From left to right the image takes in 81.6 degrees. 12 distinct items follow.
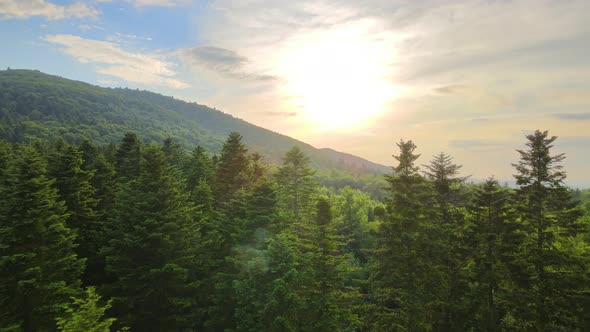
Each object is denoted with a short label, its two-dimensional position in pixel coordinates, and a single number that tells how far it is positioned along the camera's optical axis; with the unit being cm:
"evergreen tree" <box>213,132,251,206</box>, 4031
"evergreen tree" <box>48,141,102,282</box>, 2847
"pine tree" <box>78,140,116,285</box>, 2916
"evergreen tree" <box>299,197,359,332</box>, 2130
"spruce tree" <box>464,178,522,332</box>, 2333
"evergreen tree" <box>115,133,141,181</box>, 3893
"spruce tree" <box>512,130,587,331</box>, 2173
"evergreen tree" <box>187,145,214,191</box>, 4650
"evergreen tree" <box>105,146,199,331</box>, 2478
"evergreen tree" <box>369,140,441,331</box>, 2345
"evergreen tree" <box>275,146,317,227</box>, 4288
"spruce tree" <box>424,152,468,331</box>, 2441
